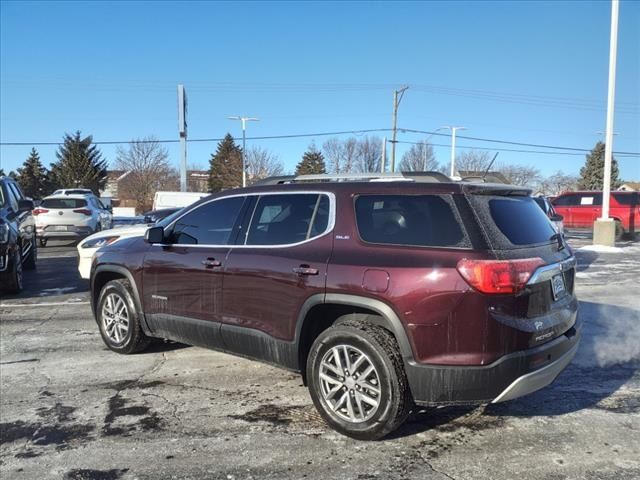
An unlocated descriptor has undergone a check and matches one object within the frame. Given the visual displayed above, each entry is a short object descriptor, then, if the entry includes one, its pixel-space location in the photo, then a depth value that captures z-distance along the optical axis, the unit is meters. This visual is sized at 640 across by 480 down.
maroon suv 3.30
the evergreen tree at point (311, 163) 73.22
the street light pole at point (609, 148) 18.31
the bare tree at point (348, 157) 70.43
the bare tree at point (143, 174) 61.66
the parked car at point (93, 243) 8.22
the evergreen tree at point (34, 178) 57.72
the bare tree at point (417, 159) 68.75
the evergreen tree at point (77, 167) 57.25
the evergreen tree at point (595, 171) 67.75
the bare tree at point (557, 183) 80.44
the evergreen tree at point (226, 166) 68.50
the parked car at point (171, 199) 20.59
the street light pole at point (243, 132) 45.41
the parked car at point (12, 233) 8.31
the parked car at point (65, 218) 16.81
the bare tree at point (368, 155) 70.12
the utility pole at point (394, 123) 39.75
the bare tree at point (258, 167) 66.94
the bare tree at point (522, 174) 73.98
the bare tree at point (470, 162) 69.44
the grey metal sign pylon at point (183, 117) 26.91
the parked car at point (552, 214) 11.10
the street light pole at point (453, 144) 47.66
